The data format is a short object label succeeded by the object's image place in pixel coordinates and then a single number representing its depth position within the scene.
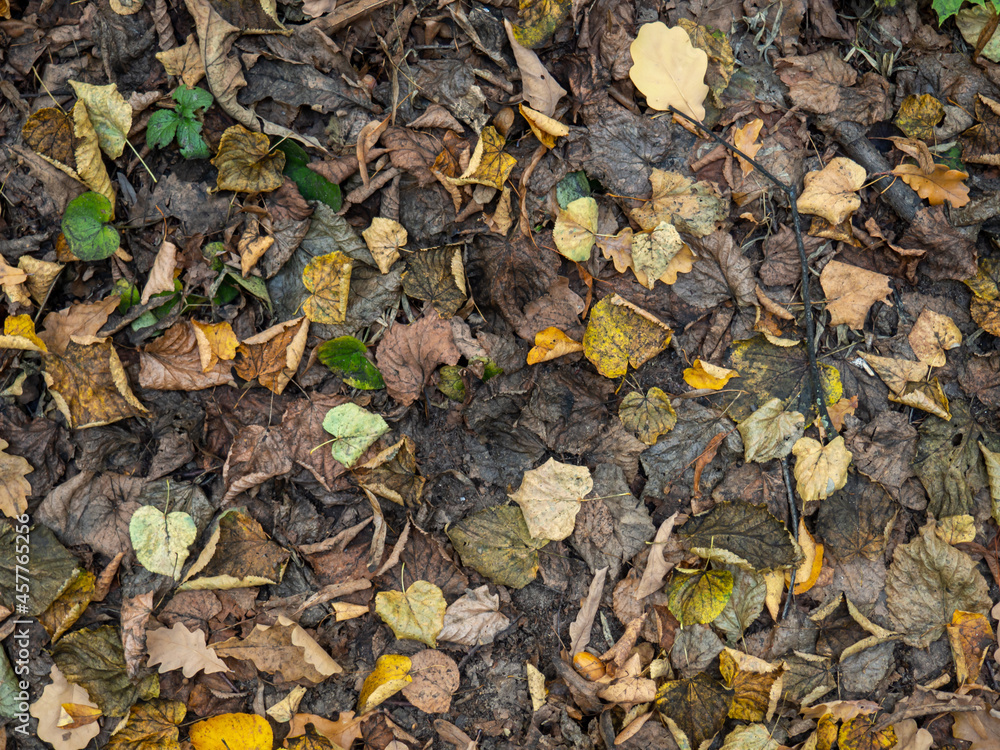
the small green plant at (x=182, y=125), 2.12
